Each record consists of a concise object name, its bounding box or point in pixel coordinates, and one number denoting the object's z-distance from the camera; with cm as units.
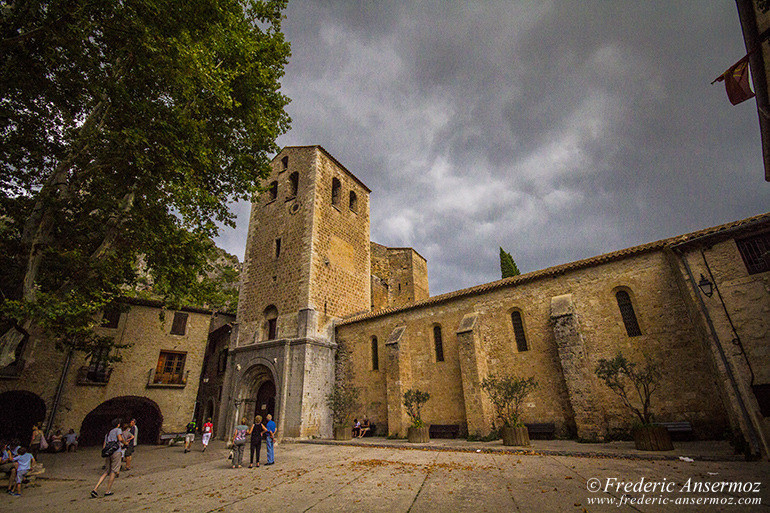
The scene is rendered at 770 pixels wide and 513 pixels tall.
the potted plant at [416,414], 1236
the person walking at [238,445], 950
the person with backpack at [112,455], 702
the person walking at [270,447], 951
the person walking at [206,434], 1501
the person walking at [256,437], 942
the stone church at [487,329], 882
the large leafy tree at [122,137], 771
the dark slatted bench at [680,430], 949
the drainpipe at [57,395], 1615
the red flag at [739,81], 639
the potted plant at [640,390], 829
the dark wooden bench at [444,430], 1345
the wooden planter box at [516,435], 1015
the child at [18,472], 806
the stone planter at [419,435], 1230
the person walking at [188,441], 1511
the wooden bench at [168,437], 1890
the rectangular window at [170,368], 1986
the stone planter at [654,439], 825
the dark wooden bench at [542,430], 1163
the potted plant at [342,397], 1494
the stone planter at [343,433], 1466
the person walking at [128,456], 1073
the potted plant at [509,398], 1025
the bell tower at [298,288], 1636
